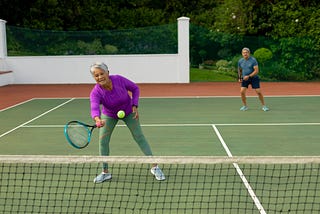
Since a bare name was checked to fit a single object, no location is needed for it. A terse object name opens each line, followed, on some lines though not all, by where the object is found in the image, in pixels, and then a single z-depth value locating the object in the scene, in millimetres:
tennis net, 4492
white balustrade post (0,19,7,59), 20453
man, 11562
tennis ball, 5961
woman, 5653
